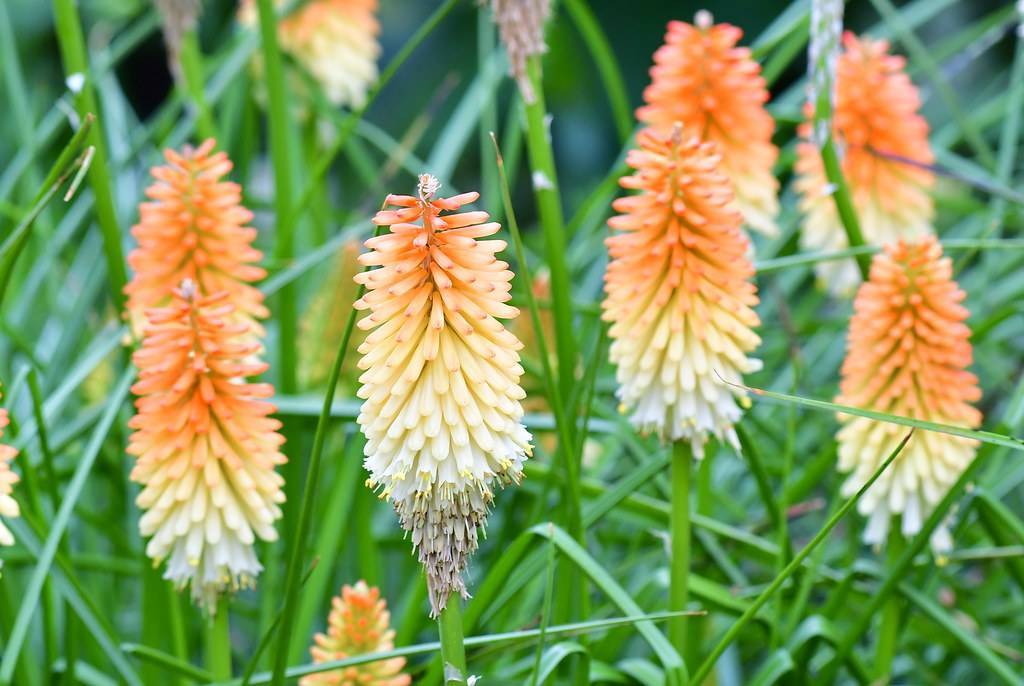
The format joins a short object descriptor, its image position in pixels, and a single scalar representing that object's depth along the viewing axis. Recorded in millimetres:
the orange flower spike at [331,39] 5438
